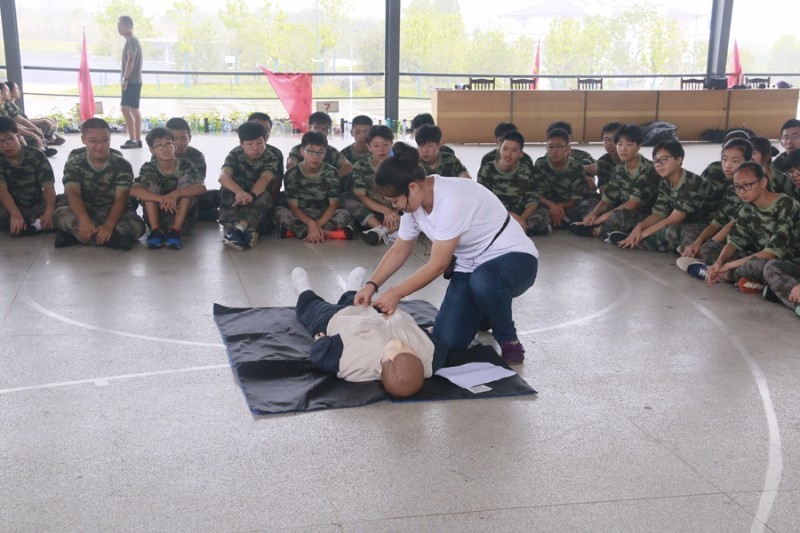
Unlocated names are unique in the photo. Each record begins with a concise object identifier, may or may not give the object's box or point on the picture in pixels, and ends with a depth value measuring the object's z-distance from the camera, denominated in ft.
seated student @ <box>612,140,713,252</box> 19.45
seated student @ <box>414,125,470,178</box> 21.20
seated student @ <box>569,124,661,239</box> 21.26
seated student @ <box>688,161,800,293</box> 16.16
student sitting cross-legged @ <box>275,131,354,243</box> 21.53
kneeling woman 11.75
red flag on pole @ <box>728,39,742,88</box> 51.24
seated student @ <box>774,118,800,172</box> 19.95
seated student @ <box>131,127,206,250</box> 20.56
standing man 36.76
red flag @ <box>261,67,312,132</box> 44.29
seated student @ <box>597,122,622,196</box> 23.12
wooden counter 45.88
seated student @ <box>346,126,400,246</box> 21.16
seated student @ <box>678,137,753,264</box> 17.65
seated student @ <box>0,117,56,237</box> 20.70
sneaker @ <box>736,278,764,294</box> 16.66
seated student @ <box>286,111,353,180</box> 23.13
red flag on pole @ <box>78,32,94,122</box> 42.60
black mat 11.36
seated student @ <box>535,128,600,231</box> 23.07
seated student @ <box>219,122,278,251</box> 20.72
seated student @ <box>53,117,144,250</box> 19.97
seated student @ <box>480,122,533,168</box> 22.68
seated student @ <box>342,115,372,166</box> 23.25
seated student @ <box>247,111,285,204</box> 22.17
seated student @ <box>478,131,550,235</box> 22.04
